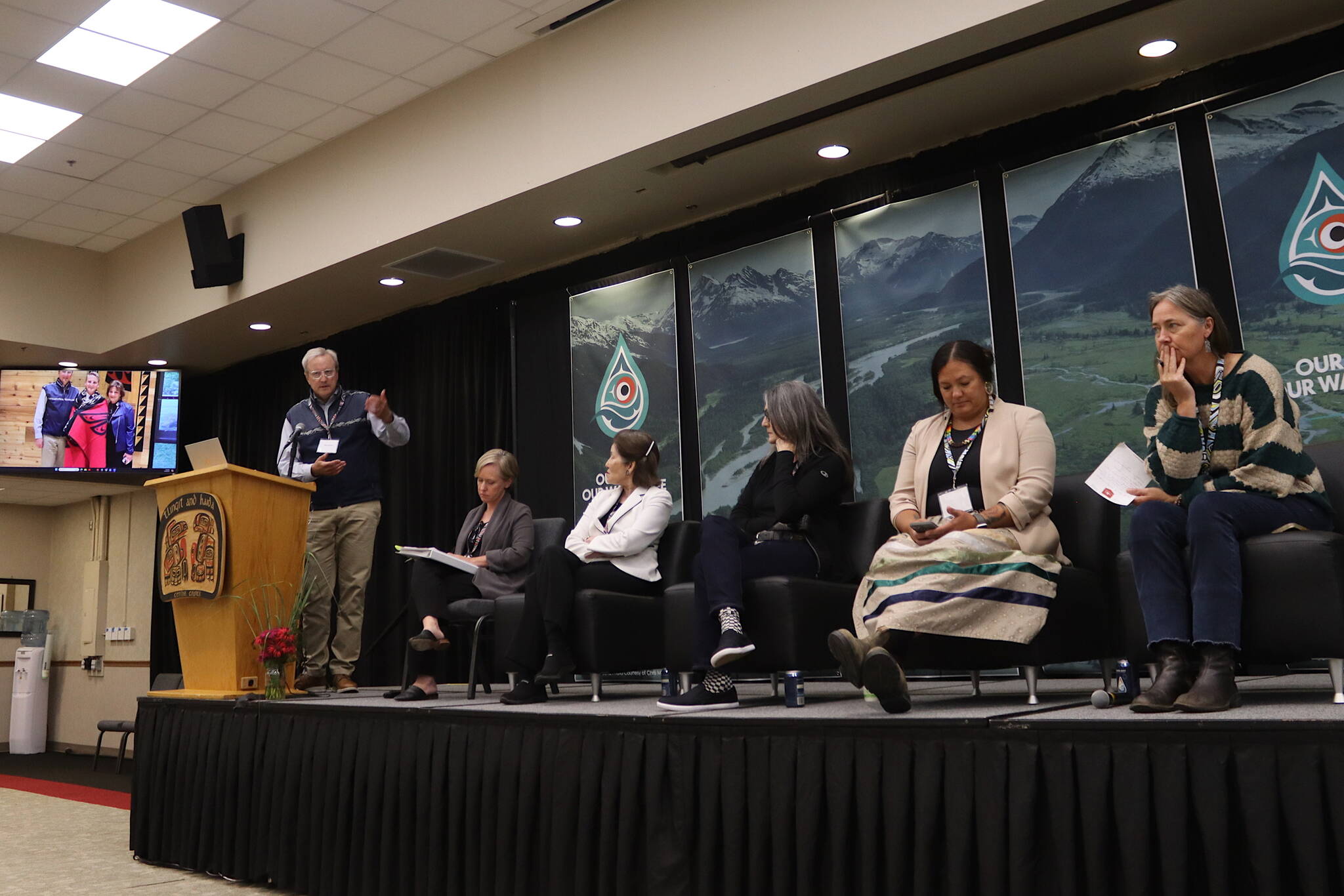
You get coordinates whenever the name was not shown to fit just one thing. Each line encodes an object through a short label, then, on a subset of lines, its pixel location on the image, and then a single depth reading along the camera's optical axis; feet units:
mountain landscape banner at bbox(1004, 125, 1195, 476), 14.51
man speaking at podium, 16.75
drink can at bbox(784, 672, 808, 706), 9.73
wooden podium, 14.10
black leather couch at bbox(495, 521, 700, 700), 11.91
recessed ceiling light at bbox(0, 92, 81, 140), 19.02
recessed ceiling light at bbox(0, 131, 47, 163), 20.04
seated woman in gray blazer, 13.48
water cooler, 32.04
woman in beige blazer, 8.65
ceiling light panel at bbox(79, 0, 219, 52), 16.30
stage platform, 6.12
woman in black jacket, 9.82
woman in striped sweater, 7.38
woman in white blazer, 11.89
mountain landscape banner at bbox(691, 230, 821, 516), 17.99
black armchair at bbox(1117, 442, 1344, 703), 7.40
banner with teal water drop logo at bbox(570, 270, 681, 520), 19.65
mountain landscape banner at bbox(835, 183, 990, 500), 16.20
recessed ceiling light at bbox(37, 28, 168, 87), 17.20
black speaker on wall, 22.38
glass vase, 13.57
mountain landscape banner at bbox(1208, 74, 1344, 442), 13.08
